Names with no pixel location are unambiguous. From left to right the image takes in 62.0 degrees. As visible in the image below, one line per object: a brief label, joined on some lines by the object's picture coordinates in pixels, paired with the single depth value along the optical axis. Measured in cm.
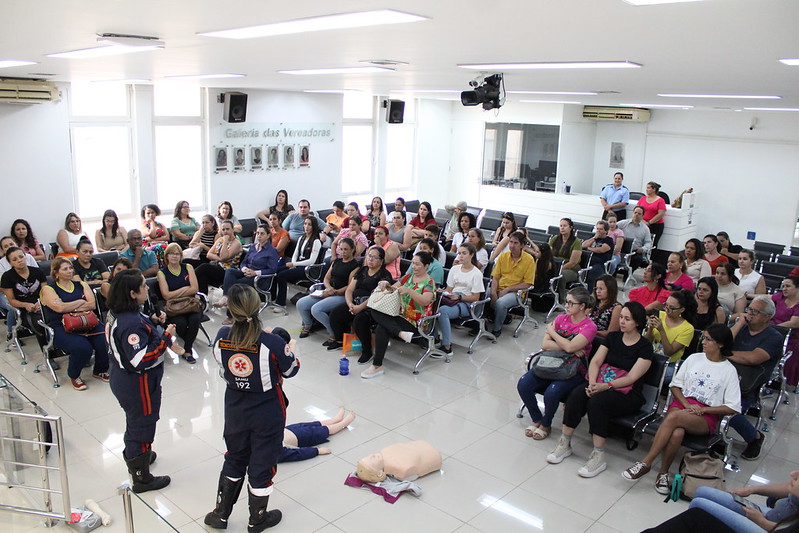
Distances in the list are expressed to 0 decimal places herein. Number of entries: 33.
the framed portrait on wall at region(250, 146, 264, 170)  1212
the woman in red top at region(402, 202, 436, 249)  980
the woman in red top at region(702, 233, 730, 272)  819
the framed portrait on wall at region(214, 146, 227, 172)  1158
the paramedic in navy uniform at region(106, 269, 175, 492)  414
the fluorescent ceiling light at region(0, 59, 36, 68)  564
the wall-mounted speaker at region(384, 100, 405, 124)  1405
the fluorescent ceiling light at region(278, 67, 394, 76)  605
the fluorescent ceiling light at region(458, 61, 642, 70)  441
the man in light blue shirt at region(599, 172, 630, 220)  1244
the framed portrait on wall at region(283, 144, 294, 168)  1260
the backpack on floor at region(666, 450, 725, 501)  460
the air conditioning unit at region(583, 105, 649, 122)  1374
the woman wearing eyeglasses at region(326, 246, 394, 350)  712
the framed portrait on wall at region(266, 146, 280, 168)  1234
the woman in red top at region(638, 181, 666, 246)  1184
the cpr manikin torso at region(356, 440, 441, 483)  462
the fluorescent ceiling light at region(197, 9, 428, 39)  281
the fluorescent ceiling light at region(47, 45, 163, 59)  431
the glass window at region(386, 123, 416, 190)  1551
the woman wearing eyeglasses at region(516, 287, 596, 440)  536
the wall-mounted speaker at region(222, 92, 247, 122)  1137
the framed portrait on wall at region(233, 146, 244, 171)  1185
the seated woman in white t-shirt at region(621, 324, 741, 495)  477
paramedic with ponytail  374
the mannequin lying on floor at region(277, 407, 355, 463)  495
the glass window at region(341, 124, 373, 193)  1445
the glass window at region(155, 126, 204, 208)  1116
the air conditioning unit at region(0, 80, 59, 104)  857
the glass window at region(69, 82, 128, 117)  994
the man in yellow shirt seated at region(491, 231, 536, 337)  773
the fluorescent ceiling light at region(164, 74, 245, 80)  771
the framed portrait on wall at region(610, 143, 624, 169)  1462
